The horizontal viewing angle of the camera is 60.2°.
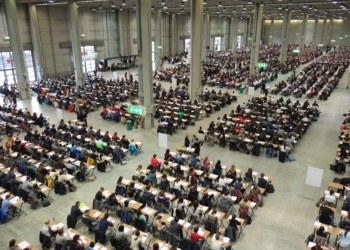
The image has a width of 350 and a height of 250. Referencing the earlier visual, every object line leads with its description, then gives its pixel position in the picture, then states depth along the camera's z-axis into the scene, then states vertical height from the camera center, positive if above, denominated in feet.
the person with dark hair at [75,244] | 28.99 -18.60
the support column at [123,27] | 158.61 +8.97
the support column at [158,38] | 147.79 +3.00
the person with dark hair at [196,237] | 30.50 -18.90
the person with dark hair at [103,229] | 32.10 -19.05
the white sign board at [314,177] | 38.78 -16.62
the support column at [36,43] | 115.85 +0.45
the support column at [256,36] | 122.93 +3.30
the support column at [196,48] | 82.07 -1.02
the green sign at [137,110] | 64.64 -13.75
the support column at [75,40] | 104.03 +1.44
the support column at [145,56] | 64.59 -2.54
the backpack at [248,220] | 36.37 -20.49
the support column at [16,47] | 87.20 -0.83
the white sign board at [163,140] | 51.01 -15.73
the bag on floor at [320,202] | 39.80 -20.28
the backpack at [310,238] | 32.06 -19.96
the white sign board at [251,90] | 95.30 -14.01
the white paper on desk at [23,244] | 30.26 -19.53
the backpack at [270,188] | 43.55 -20.11
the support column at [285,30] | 150.41 +6.64
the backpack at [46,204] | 40.49 -20.72
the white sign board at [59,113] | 67.31 -14.93
